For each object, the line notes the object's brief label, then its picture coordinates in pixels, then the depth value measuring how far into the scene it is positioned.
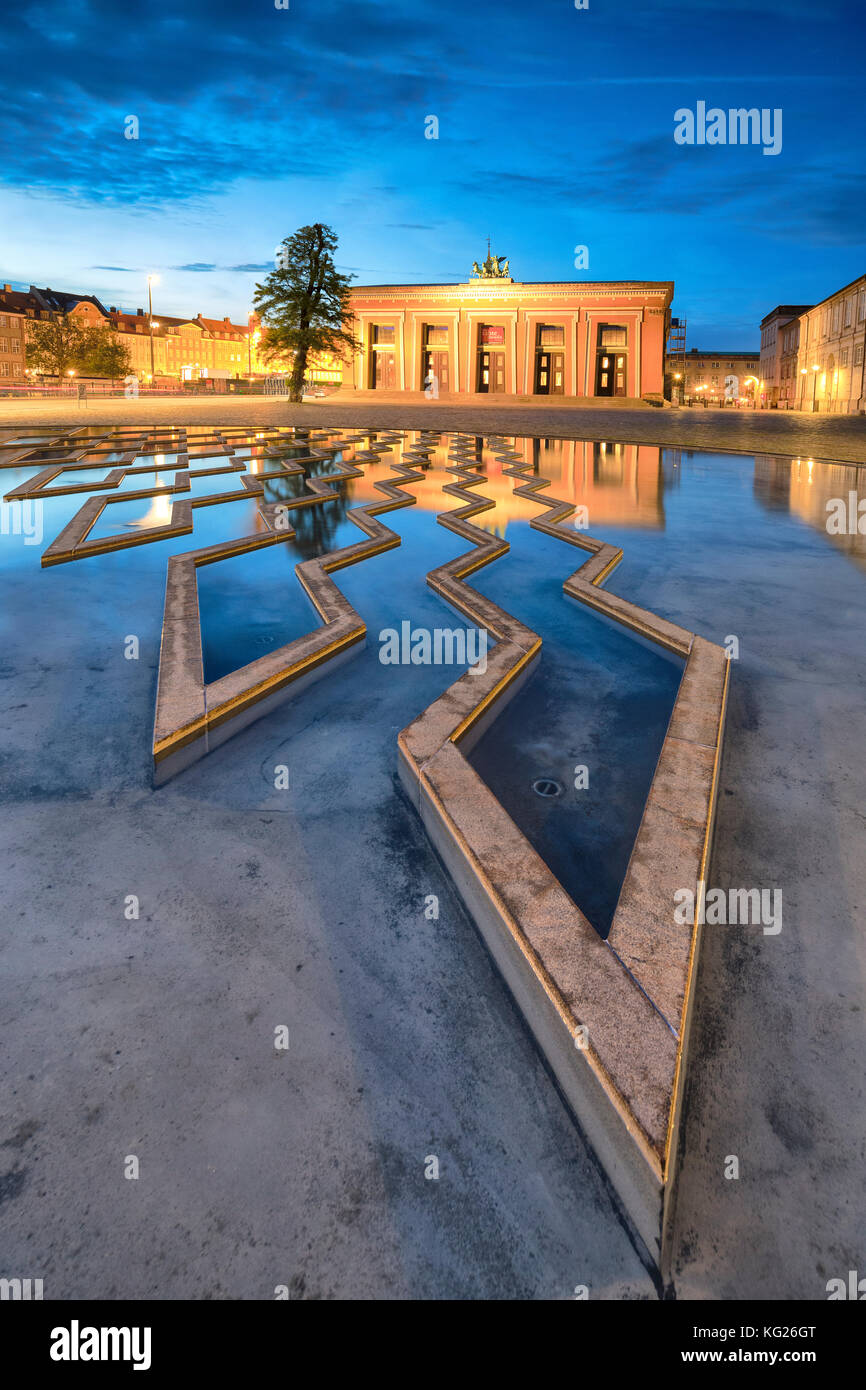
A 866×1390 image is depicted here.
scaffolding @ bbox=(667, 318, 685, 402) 69.69
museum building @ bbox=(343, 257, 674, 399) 48.38
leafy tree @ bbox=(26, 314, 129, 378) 62.38
